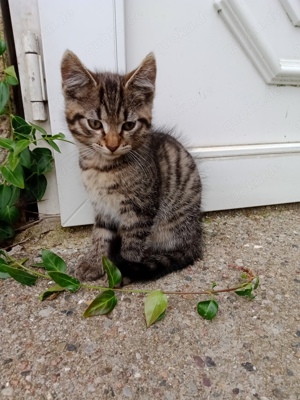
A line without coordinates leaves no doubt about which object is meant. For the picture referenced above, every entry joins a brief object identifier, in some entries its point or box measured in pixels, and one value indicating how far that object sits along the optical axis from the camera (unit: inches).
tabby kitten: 11.0
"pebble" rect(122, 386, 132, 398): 8.1
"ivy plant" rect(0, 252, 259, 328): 10.1
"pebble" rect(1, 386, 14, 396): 8.0
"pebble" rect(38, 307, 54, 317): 10.5
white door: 12.7
